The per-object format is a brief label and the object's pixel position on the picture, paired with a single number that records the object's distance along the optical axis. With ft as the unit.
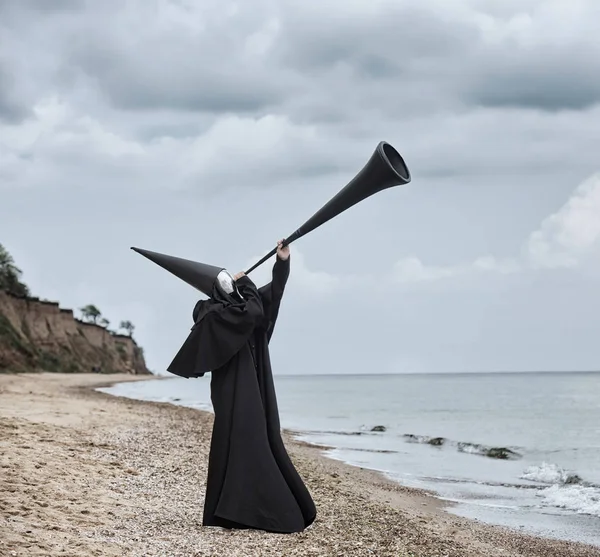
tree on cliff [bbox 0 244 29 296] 213.85
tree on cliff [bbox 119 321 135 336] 520.83
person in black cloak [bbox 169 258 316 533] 23.43
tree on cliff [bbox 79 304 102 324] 453.99
